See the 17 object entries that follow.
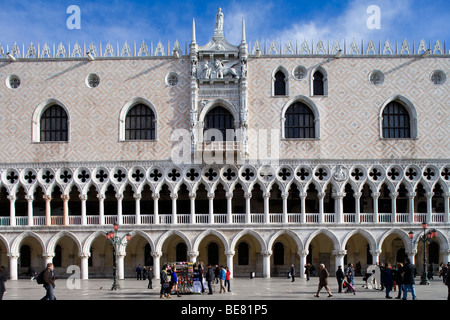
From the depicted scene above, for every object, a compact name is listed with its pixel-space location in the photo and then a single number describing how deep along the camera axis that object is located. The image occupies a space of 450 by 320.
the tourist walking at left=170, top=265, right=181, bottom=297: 18.22
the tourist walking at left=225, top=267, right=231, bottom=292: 19.91
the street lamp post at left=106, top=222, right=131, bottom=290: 21.19
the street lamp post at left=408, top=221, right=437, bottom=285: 23.04
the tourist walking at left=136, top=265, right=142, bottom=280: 27.09
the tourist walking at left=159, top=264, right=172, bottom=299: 17.49
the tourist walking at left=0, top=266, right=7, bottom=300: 13.12
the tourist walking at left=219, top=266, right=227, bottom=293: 19.17
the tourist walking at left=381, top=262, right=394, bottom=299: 16.67
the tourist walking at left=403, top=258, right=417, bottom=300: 15.20
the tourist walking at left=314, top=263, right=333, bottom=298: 16.72
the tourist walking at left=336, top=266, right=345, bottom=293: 18.58
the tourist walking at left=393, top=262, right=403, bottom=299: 15.85
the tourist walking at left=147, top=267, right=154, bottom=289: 21.44
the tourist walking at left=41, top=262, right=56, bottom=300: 13.26
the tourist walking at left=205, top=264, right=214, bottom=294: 18.89
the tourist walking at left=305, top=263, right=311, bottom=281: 25.72
